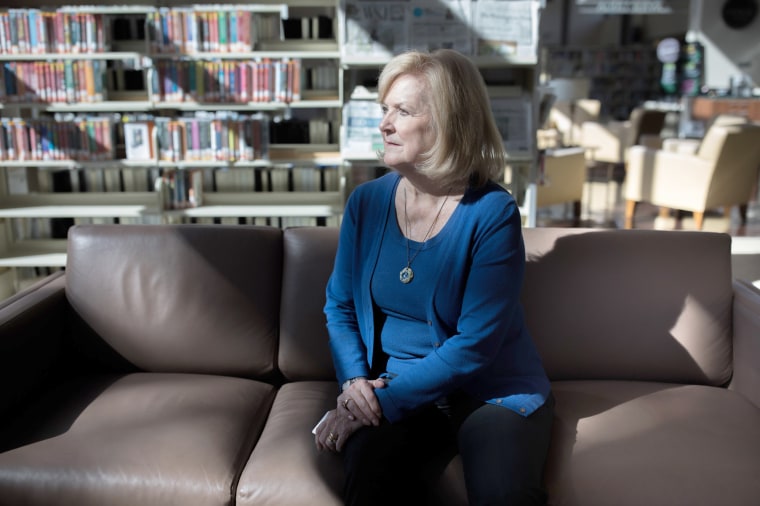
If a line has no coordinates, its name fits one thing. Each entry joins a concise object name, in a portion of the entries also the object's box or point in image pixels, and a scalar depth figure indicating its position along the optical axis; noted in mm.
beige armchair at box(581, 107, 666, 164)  8433
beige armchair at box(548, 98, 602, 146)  9974
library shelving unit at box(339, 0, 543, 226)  3617
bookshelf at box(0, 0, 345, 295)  3996
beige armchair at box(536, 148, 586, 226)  5652
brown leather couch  1627
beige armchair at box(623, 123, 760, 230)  5430
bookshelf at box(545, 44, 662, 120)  13430
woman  1516
